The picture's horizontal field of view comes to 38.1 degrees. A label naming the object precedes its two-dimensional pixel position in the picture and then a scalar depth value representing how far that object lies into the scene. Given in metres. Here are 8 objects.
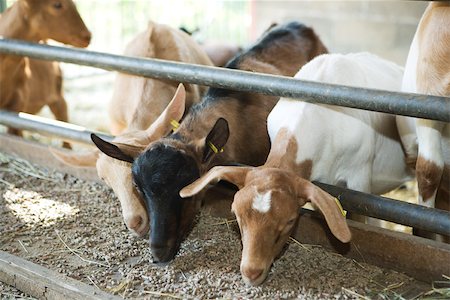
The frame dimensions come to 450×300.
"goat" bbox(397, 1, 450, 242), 3.43
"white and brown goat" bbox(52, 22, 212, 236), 3.79
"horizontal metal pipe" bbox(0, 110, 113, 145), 4.84
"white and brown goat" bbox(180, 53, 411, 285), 3.02
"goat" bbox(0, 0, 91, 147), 6.09
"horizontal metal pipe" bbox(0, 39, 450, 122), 3.09
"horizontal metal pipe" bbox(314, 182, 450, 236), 3.25
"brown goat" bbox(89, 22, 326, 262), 3.43
